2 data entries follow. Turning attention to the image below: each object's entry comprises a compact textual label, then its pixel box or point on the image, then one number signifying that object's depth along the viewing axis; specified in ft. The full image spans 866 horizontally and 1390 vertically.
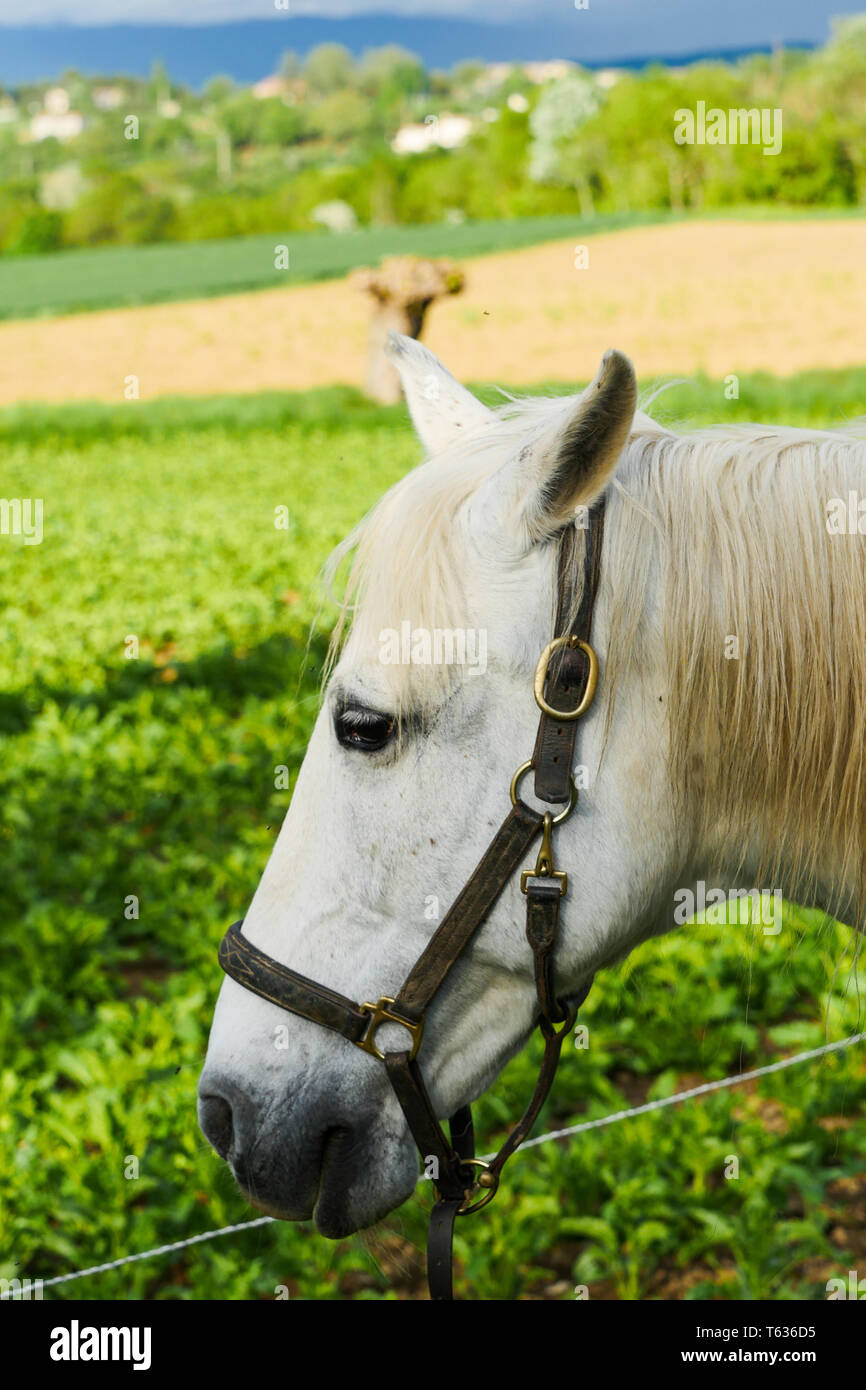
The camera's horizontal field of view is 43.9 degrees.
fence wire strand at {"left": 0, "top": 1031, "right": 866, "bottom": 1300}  8.46
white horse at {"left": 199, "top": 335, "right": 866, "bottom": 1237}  5.38
